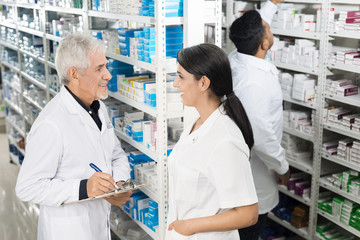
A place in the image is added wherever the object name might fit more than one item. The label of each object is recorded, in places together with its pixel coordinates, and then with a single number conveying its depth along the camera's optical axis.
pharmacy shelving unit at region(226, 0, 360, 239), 3.84
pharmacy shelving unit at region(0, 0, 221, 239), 2.79
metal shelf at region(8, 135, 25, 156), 6.76
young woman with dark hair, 1.87
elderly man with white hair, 2.41
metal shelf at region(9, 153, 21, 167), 7.02
